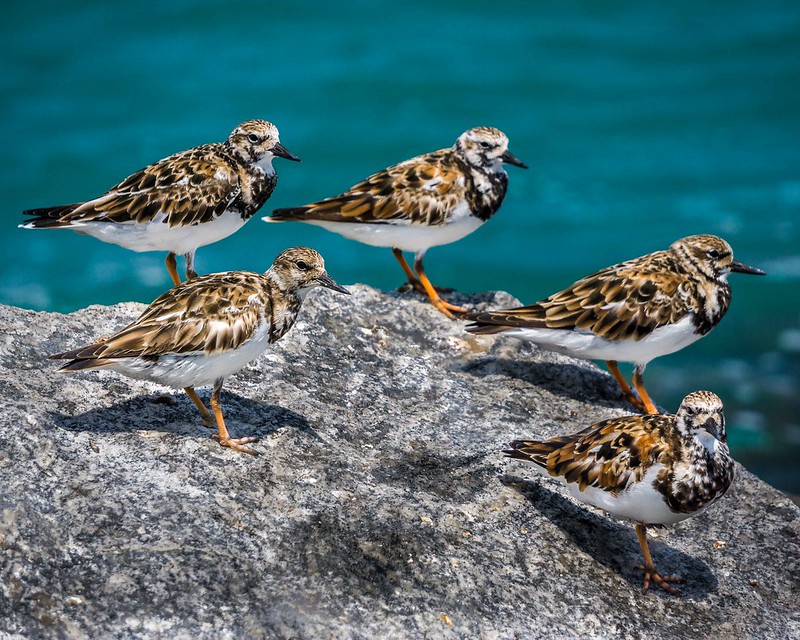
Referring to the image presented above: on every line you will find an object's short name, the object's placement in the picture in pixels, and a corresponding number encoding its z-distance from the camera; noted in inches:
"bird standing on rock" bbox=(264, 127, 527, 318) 669.9
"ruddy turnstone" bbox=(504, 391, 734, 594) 413.7
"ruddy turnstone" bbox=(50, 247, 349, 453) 424.5
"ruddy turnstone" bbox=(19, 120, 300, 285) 580.1
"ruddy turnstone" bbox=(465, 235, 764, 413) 556.4
